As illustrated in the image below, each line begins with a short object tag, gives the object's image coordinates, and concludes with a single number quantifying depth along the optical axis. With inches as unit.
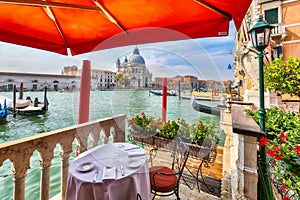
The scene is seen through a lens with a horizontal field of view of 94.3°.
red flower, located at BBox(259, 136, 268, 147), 45.5
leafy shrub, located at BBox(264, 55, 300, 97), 127.4
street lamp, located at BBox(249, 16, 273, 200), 50.8
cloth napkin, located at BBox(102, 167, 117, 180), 38.5
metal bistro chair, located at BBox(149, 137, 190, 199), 51.7
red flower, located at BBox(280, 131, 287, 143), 46.0
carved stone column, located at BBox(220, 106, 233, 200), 64.2
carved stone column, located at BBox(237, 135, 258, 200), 47.6
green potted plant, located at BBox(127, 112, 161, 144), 94.9
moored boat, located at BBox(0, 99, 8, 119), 305.1
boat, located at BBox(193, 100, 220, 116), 273.1
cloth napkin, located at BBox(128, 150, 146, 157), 50.5
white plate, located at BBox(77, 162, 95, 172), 41.3
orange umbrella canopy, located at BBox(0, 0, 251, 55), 37.3
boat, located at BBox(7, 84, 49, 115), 367.9
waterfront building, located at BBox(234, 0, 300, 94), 281.9
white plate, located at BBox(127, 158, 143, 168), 43.9
